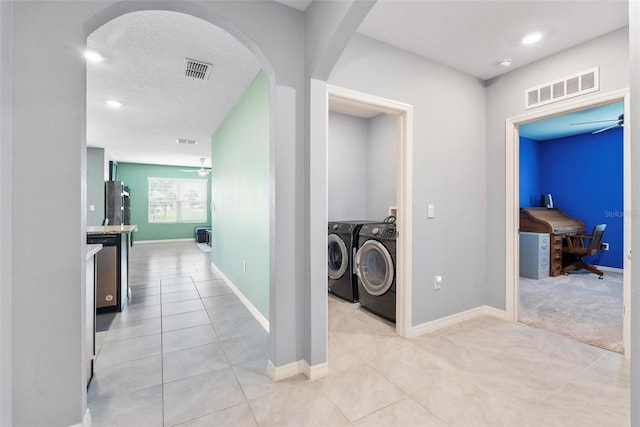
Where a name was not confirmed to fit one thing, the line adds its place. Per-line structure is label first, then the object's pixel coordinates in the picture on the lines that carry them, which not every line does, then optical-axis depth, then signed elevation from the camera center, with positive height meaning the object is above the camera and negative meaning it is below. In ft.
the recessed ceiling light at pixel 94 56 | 8.32 +4.58
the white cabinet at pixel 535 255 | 15.14 -2.20
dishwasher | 10.05 -2.12
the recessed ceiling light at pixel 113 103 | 12.04 +4.65
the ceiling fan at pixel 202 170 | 26.14 +4.61
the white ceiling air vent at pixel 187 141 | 19.05 +4.78
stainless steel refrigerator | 19.11 +0.70
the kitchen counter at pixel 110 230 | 10.01 -0.62
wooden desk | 15.61 -0.76
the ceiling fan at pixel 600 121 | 14.52 +4.77
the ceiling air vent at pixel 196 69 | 8.89 +4.60
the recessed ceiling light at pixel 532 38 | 7.51 +4.62
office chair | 15.07 -1.87
